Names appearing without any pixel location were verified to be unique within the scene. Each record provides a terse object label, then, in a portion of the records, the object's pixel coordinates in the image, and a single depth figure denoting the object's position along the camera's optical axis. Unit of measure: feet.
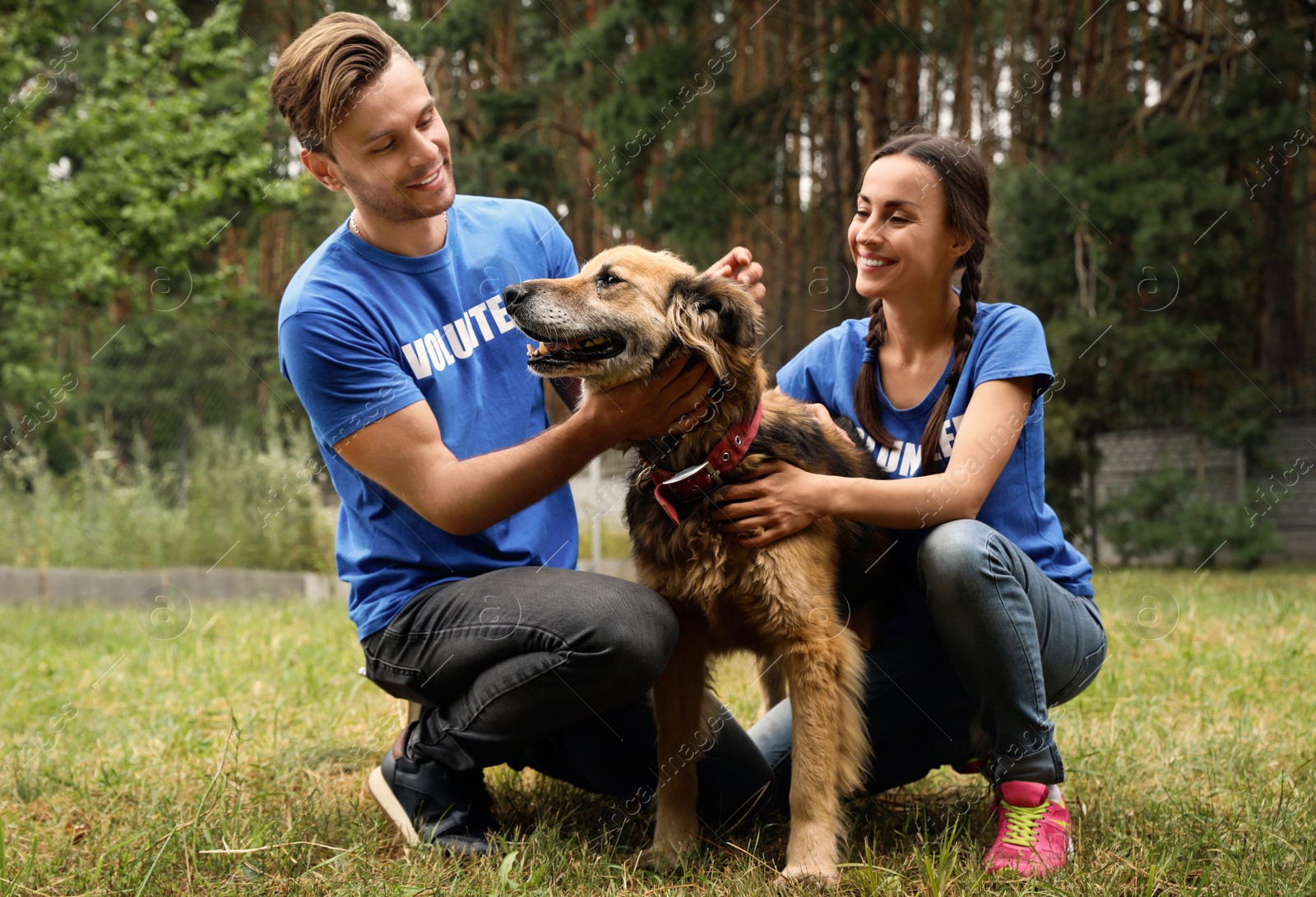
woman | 7.75
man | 7.89
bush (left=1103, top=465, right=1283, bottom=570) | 34.22
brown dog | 7.84
